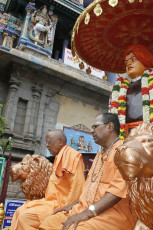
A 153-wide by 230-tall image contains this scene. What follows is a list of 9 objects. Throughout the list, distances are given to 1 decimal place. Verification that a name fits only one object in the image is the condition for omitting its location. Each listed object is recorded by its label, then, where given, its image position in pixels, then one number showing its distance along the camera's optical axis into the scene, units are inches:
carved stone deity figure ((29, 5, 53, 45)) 507.5
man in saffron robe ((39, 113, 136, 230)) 71.2
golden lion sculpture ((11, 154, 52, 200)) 130.6
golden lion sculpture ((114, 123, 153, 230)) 50.2
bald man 101.4
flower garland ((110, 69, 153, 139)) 109.5
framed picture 457.4
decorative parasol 112.8
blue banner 208.0
